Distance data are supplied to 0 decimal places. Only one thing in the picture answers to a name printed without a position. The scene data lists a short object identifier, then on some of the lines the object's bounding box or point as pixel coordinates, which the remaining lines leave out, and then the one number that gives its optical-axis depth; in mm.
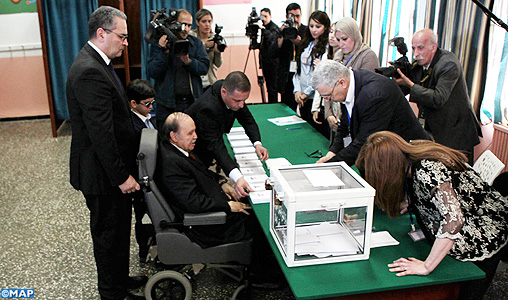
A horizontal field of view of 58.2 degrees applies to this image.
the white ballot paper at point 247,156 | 3051
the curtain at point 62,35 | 5734
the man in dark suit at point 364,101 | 2504
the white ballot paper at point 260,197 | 2418
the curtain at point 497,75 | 3260
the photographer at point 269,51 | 4914
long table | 1698
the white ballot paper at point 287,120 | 3789
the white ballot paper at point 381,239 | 1970
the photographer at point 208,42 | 4617
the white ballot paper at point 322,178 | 1847
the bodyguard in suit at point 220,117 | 2664
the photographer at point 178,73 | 4105
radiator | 3299
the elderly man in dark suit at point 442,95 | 3115
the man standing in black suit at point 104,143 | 2170
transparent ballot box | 1749
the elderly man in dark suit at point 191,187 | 2361
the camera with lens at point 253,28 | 4703
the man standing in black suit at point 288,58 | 4875
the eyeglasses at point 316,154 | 3016
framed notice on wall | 5988
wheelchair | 2301
